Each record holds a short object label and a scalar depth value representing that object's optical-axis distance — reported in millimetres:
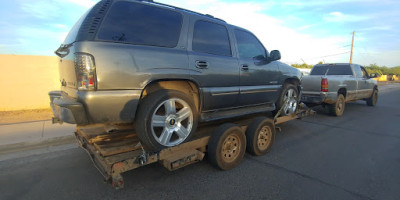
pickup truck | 7434
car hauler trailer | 2619
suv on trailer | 2465
